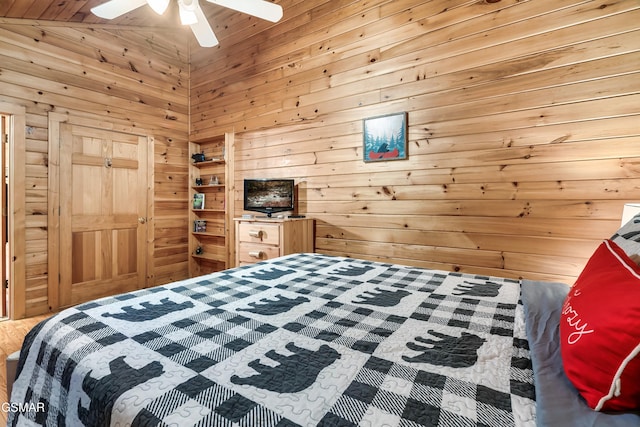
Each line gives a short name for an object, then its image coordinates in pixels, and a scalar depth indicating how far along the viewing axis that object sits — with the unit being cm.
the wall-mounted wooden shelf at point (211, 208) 398
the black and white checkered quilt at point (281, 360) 61
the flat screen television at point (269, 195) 325
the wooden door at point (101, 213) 319
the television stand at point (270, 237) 292
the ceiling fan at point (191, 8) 205
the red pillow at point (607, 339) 56
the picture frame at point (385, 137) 266
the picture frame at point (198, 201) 435
